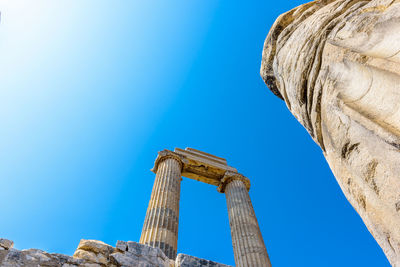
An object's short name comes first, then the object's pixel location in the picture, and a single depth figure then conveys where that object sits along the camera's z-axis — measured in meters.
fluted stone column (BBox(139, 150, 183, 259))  10.65
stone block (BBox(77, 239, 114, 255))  5.36
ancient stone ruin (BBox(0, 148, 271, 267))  4.92
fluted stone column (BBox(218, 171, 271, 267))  12.06
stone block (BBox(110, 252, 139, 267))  5.13
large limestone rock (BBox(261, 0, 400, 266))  2.02
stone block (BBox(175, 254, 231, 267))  5.20
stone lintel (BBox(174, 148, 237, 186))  18.20
